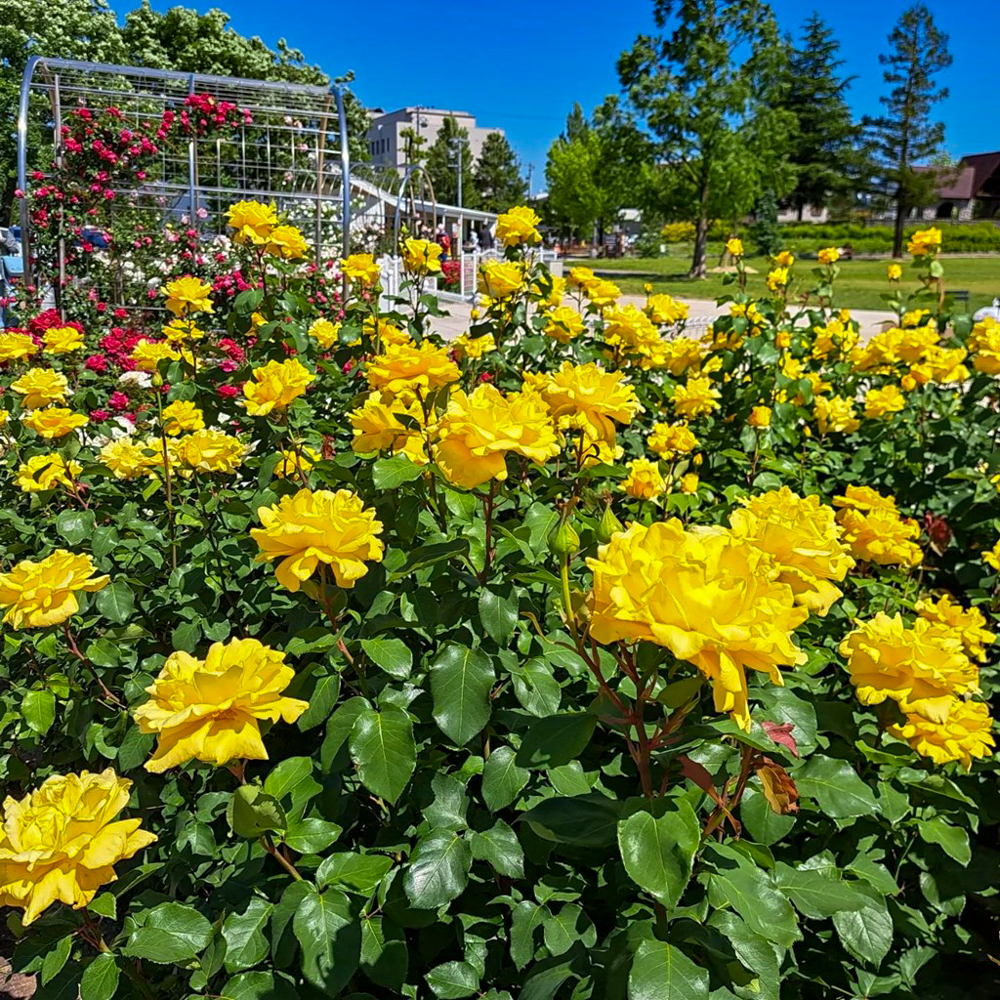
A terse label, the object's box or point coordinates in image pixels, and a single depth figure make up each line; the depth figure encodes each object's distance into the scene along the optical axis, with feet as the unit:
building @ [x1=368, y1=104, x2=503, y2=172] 227.05
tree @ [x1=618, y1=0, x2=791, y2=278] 79.92
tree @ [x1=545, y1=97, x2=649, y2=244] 85.35
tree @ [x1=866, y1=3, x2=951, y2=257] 129.08
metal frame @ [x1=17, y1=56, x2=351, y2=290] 23.61
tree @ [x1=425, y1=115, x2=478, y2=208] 154.71
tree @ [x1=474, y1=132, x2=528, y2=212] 183.74
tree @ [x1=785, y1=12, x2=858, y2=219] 152.05
